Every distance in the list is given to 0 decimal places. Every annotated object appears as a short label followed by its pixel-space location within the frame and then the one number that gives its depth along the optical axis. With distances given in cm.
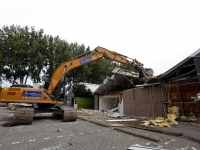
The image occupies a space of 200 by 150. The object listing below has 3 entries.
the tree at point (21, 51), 2665
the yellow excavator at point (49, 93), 827
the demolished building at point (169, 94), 853
